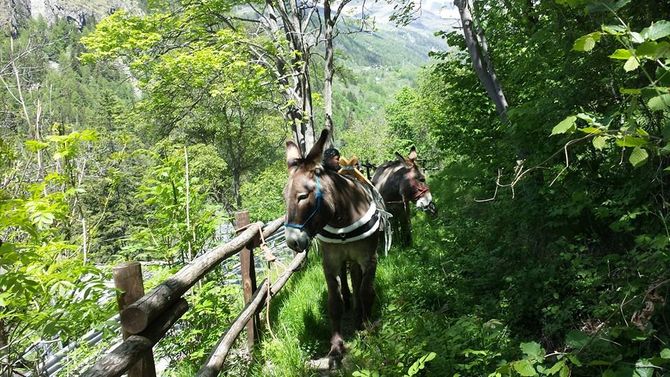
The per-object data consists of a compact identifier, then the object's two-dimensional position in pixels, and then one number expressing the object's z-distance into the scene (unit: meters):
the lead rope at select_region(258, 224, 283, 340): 4.23
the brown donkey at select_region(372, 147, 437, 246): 7.05
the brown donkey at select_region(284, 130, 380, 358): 3.84
